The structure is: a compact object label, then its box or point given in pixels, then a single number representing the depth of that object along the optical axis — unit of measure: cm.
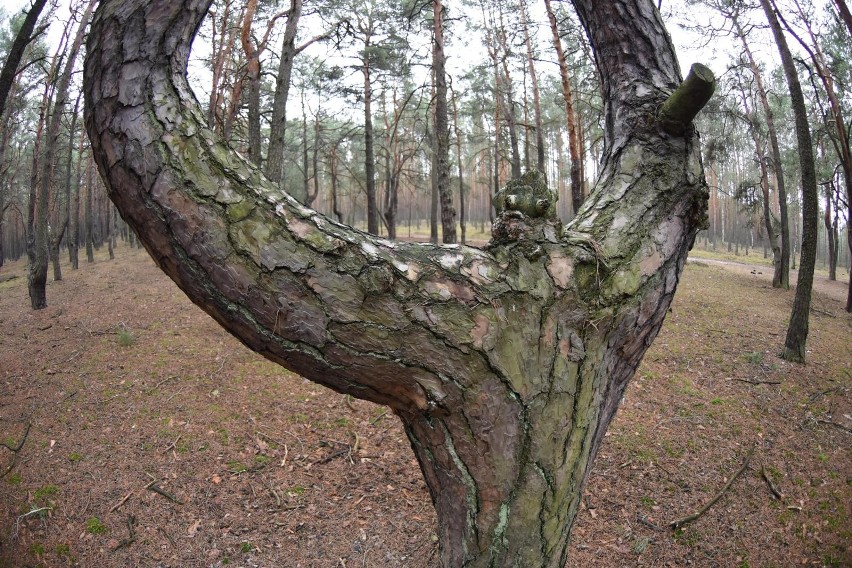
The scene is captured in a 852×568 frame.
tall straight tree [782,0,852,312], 903
